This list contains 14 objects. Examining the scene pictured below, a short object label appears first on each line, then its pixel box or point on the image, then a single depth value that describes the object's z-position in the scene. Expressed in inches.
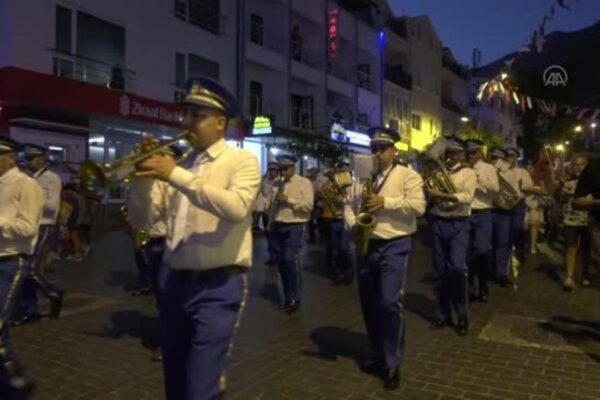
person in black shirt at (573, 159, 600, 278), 235.3
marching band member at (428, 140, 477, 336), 273.6
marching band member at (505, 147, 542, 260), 420.8
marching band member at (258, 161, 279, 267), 460.8
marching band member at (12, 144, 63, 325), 287.0
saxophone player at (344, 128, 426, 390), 208.4
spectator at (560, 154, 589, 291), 381.7
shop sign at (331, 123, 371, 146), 1175.6
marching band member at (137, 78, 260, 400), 126.0
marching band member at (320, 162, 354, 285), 420.1
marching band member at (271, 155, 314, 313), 328.5
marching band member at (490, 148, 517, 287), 394.6
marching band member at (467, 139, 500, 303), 339.0
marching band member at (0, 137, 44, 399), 180.9
